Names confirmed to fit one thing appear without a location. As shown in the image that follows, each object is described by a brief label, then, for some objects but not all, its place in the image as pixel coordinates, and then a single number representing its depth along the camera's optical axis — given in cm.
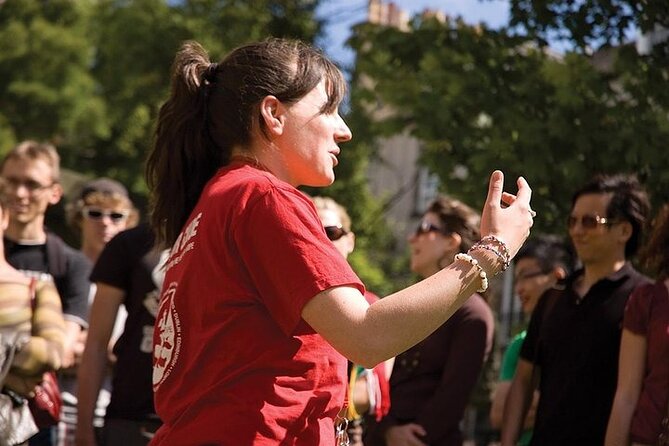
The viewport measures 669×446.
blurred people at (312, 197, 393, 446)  531
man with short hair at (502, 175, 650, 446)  517
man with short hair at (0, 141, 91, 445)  606
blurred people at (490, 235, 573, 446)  700
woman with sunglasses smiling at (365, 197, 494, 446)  598
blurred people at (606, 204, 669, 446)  462
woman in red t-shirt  265
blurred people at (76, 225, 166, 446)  521
